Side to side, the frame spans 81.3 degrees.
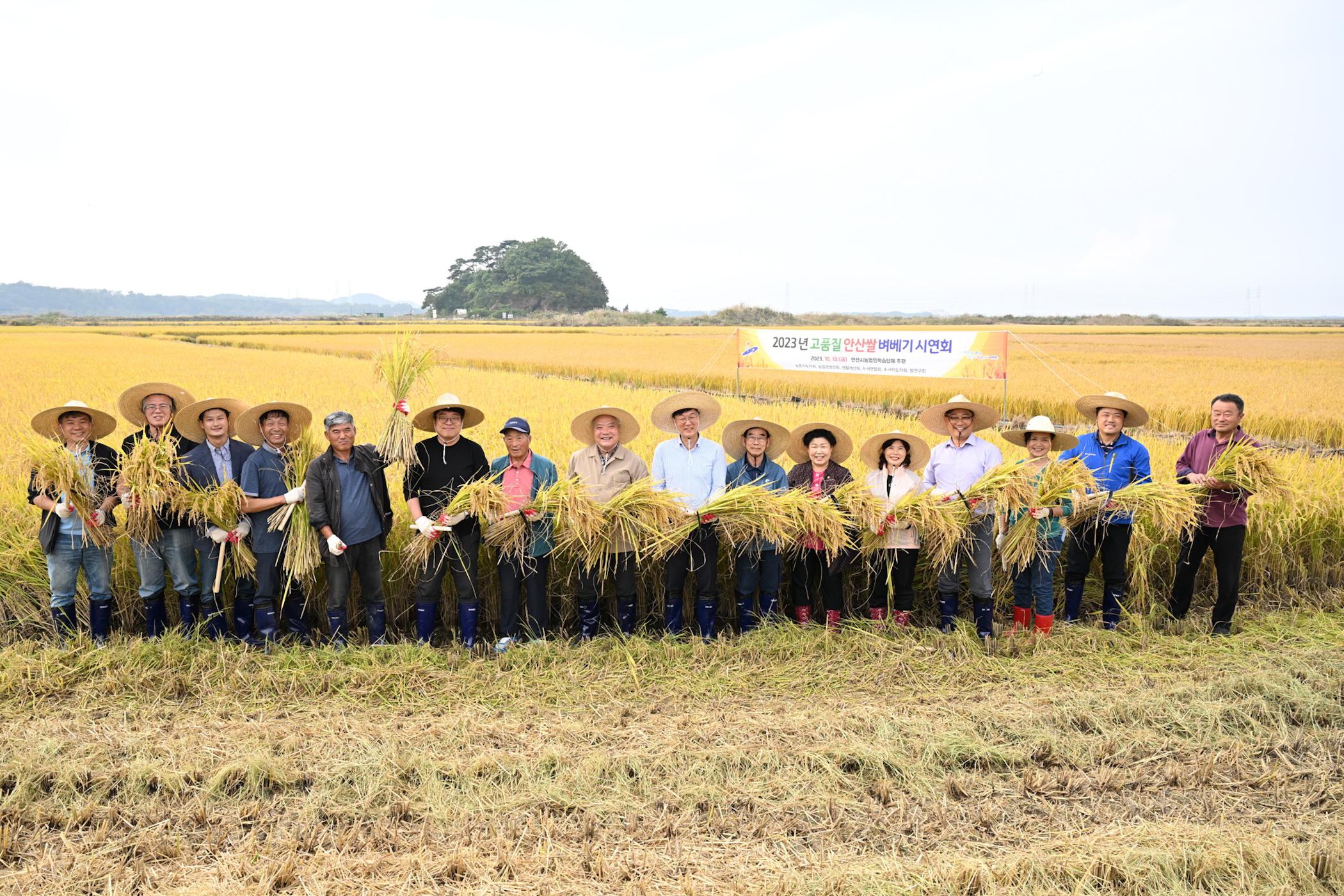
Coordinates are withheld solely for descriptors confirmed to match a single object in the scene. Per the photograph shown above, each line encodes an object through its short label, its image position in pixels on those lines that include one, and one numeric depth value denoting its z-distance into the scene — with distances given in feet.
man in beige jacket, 14.98
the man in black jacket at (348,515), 13.99
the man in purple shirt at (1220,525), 15.62
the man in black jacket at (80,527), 14.16
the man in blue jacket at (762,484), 15.39
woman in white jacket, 15.21
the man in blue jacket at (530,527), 14.58
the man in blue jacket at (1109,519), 15.85
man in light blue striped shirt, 15.30
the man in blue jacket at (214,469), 14.57
